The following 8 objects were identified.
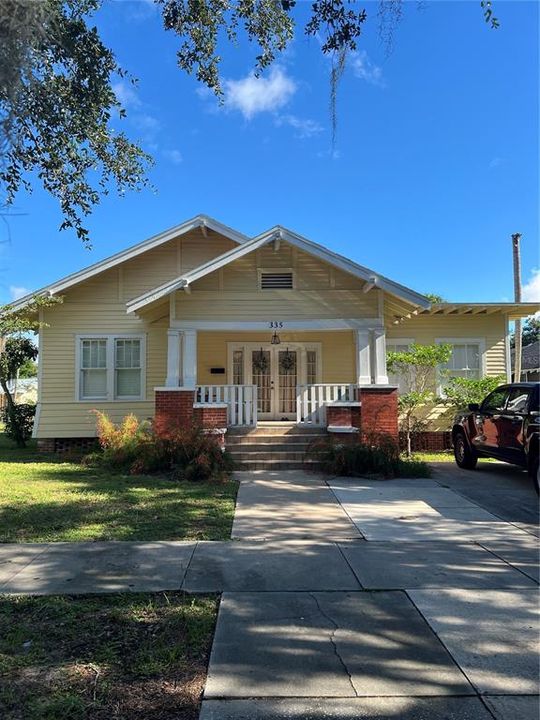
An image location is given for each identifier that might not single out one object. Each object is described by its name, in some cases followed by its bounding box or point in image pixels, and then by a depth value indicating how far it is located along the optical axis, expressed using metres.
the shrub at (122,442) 10.94
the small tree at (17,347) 13.98
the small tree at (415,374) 13.28
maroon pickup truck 8.55
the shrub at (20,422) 16.17
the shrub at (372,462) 10.16
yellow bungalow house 12.11
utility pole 21.57
